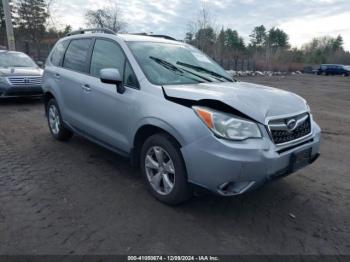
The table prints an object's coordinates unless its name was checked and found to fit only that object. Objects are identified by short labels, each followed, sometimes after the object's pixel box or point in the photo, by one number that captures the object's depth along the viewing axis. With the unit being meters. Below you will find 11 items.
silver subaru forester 2.81
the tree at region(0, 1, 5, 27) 39.50
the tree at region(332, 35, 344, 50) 88.79
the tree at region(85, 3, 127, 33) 31.58
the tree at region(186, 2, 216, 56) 29.86
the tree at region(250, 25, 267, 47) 90.69
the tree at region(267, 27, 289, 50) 85.88
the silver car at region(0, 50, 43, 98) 9.14
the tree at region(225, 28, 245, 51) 79.81
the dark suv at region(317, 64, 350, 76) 45.41
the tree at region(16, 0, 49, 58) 23.45
